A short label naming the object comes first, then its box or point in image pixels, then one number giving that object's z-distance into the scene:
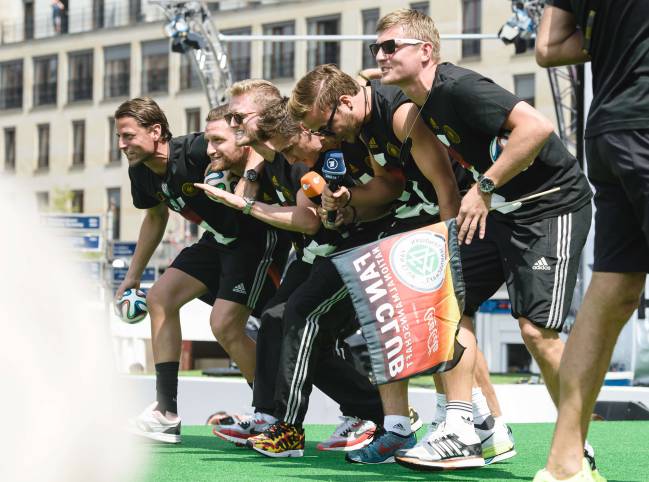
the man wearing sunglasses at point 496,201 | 8.96
